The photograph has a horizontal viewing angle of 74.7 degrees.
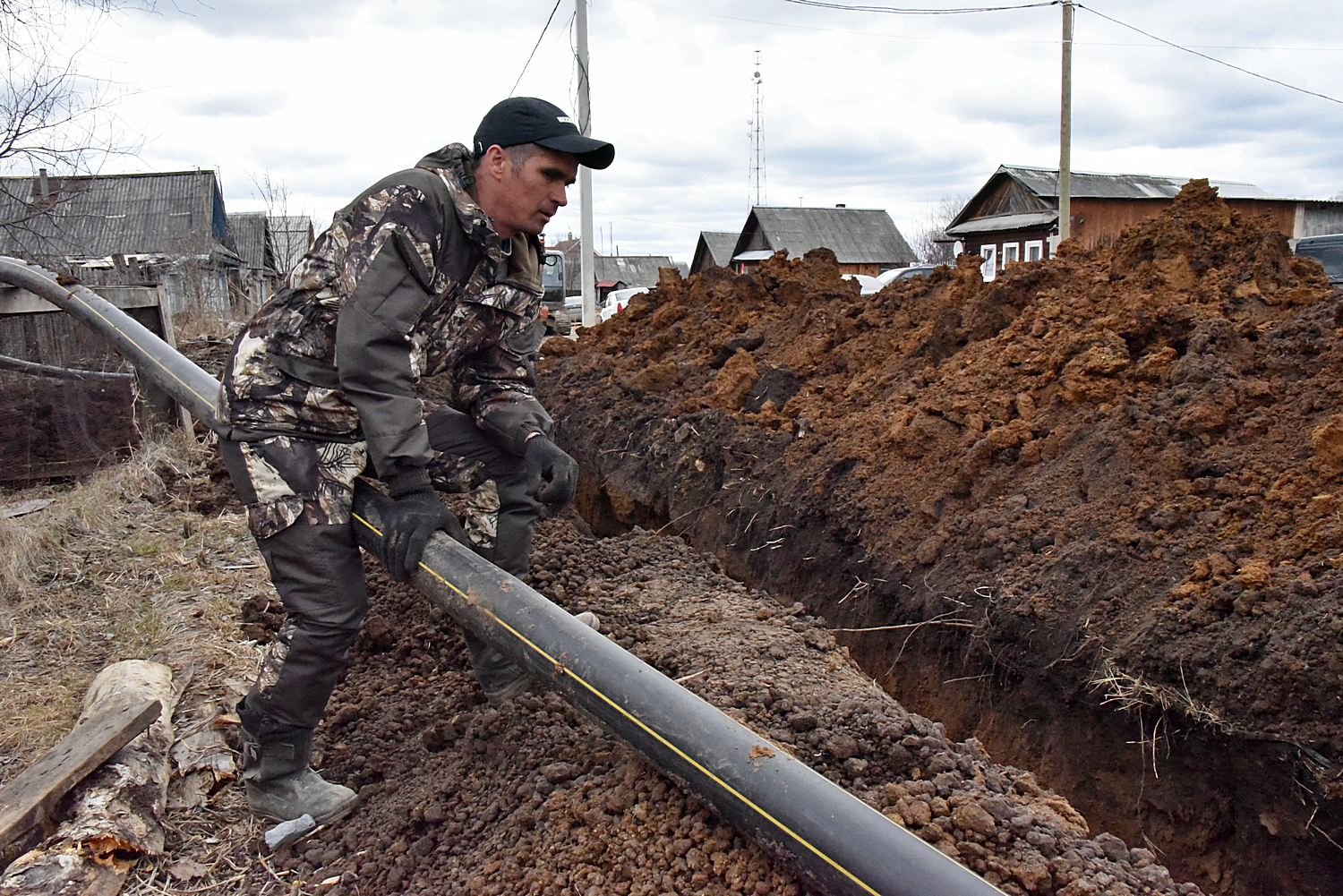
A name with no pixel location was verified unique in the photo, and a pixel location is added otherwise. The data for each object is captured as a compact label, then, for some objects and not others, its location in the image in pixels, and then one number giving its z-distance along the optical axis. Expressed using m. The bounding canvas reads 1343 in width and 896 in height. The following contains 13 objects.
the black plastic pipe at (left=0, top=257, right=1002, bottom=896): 1.61
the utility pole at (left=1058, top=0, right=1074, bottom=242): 17.03
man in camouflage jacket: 2.33
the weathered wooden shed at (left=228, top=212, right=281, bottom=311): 21.00
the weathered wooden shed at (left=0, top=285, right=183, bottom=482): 5.57
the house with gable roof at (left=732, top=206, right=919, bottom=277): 38.59
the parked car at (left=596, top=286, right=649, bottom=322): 24.89
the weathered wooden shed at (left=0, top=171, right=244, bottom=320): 5.97
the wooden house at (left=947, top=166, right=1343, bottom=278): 25.22
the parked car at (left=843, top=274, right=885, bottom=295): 27.23
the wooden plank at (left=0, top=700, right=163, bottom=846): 2.26
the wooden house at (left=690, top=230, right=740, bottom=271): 43.84
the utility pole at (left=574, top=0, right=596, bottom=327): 13.02
